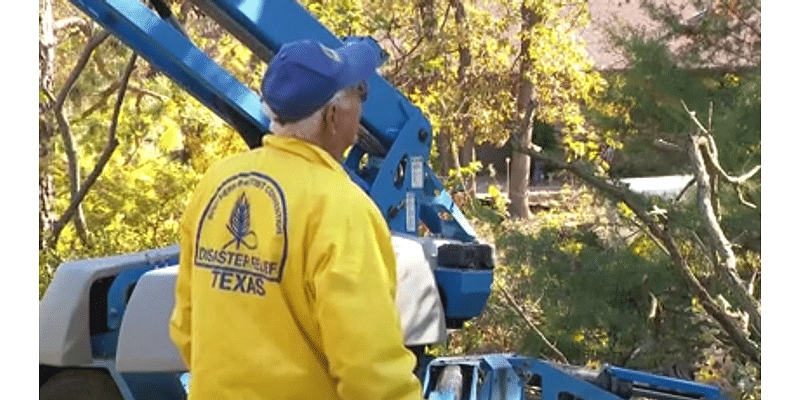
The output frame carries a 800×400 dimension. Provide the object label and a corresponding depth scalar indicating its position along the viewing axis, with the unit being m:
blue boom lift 4.53
